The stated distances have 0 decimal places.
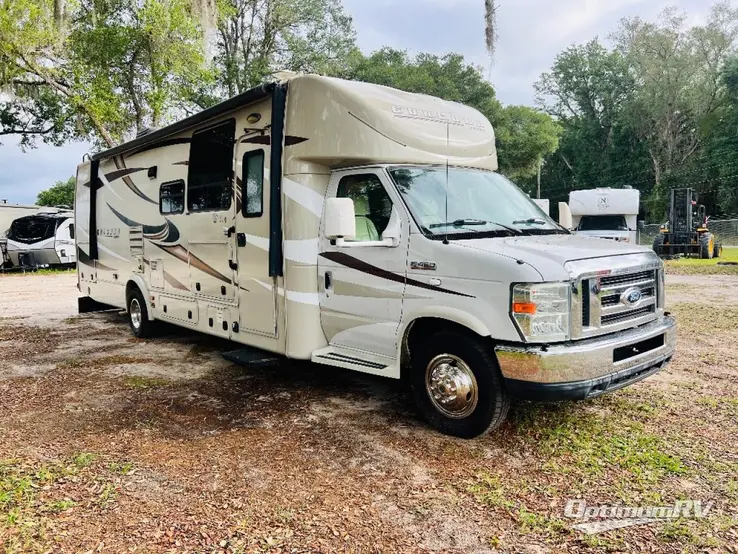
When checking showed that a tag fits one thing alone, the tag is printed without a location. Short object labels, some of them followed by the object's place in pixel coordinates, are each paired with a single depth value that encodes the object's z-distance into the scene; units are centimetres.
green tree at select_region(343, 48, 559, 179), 3284
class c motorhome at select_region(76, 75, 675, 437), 414
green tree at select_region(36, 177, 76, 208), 7188
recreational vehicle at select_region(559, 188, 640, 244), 2064
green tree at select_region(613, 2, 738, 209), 4216
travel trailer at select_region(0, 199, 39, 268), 2259
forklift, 2303
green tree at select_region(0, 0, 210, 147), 1823
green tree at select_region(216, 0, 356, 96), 2905
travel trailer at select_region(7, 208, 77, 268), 2117
